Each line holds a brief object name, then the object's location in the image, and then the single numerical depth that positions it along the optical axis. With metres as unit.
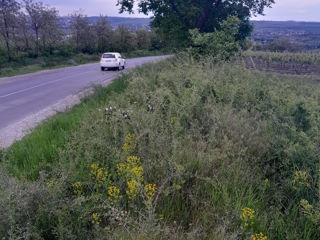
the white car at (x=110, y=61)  23.58
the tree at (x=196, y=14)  17.39
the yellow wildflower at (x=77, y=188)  2.95
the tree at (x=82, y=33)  42.25
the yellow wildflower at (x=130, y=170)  2.79
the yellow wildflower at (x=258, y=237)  2.31
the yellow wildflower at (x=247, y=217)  2.42
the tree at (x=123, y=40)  47.94
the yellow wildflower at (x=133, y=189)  2.66
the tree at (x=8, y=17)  25.05
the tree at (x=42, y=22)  31.62
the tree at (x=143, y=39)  54.57
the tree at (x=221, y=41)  11.58
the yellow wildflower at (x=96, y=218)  2.53
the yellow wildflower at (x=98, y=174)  3.06
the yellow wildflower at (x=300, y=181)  2.99
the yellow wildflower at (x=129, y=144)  3.53
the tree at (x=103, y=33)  45.16
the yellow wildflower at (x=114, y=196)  2.69
